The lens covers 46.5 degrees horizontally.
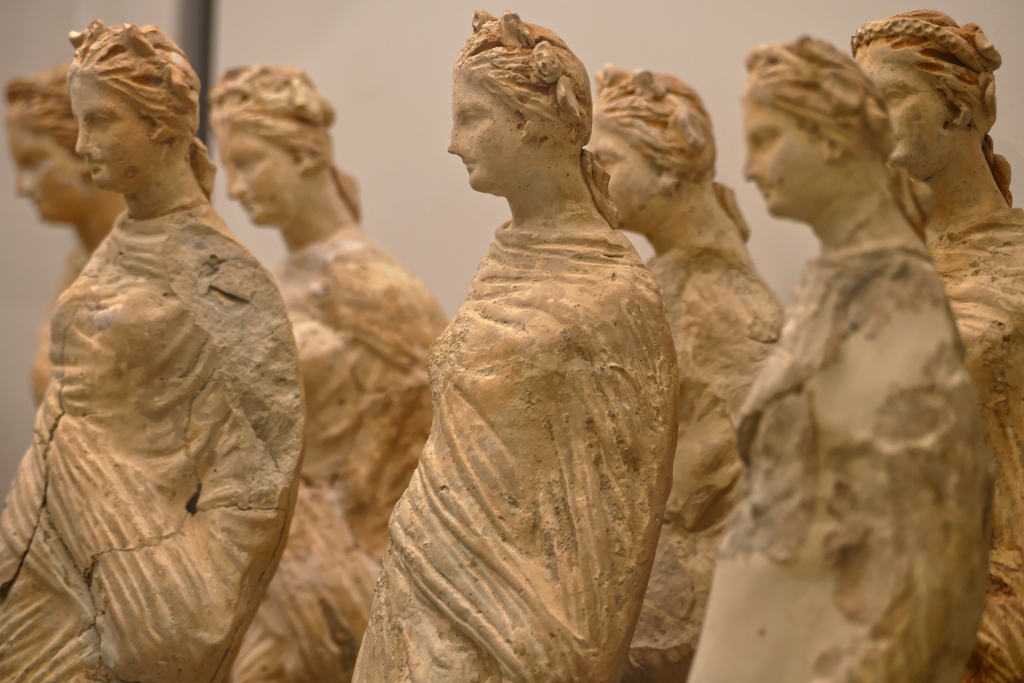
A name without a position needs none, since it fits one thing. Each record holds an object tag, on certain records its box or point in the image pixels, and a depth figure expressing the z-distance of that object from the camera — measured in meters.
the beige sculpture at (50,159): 4.38
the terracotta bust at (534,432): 2.16
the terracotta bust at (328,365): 3.55
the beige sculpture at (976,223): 2.32
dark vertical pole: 5.46
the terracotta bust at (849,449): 1.62
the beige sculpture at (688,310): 2.98
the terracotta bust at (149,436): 2.67
